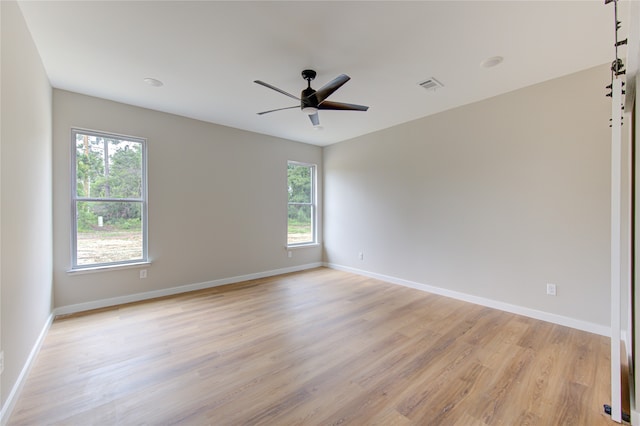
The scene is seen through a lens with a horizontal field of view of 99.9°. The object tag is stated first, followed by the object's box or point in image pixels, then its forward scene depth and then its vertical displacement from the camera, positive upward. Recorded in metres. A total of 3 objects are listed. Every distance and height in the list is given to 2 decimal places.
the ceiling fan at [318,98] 2.40 +1.11
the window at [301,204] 5.62 +0.16
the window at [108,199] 3.44 +0.18
